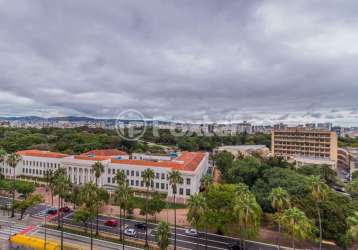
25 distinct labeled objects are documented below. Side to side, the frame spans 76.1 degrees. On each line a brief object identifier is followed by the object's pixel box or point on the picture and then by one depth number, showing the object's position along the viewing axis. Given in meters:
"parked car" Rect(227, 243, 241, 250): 40.34
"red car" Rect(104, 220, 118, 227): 49.29
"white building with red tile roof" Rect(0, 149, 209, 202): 65.50
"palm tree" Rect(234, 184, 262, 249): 31.75
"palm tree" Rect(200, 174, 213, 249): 46.00
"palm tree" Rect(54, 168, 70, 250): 43.66
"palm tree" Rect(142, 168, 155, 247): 46.97
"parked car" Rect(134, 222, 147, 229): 48.59
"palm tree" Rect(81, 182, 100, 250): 41.28
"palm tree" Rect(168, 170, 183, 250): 45.00
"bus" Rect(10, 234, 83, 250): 38.63
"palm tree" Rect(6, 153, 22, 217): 59.84
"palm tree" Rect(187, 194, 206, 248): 35.97
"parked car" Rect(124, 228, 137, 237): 45.15
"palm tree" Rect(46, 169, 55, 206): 47.73
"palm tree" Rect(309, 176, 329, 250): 33.72
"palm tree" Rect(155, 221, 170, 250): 33.66
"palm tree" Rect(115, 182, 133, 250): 41.09
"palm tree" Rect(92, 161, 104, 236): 54.50
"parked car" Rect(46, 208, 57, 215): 55.03
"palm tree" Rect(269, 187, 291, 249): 34.16
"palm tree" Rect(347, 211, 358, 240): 24.98
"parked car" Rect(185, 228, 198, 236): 46.12
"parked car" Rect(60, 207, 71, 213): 56.25
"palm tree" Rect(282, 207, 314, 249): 29.03
